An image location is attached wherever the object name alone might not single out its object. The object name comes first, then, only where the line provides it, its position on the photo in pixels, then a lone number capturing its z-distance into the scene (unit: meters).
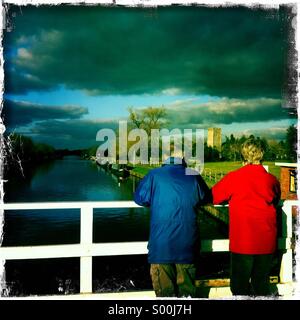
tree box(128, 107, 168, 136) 52.42
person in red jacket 3.46
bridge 3.73
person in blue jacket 3.37
